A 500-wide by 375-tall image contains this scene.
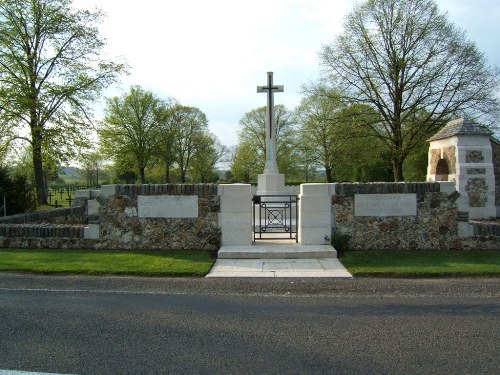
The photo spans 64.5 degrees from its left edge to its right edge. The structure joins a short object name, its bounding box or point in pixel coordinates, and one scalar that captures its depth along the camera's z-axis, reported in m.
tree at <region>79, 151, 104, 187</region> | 51.84
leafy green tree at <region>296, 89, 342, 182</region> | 36.35
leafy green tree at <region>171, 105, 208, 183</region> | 47.38
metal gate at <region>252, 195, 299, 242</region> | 10.97
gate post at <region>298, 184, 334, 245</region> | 9.91
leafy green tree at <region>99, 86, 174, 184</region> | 41.31
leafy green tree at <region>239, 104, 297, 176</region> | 45.22
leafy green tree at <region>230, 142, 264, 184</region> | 47.09
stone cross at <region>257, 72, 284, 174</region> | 19.14
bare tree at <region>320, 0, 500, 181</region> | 23.78
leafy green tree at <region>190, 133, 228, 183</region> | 48.38
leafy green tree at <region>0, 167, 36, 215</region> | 15.28
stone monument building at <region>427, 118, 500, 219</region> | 18.00
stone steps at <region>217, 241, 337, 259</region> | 9.20
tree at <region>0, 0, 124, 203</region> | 22.06
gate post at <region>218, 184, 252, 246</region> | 9.92
